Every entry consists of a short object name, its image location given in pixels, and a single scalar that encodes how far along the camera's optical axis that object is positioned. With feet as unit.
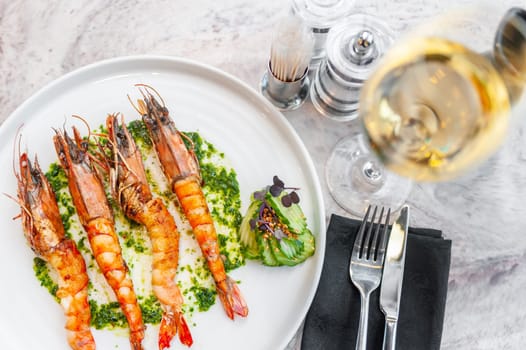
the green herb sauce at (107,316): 2.17
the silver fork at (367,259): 2.17
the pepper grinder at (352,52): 2.17
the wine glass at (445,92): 1.88
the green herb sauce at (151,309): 2.18
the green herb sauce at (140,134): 2.29
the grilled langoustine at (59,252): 2.14
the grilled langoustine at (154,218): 2.16
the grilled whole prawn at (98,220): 2.15
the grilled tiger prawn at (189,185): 2.18
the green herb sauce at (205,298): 2.19
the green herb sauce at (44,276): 2.18
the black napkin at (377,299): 2.18
